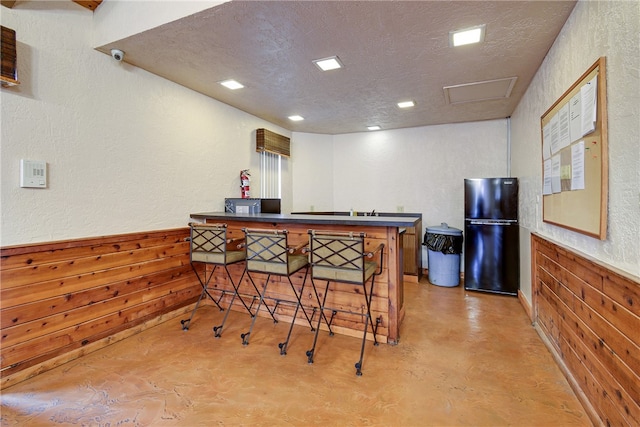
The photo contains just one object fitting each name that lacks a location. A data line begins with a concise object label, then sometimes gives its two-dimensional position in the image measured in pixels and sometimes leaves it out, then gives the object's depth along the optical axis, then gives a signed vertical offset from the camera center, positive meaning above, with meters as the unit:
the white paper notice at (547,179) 2.26 +0.24
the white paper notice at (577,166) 1.68 +0.26
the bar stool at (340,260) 2.07 -0.39
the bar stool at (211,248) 2.61 -0.37
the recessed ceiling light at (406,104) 3.53 +1.36
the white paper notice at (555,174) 2.06 +0.25
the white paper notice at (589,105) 1.52 +0.58
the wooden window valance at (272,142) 4.14 +1.05
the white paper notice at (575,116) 1.70 +0.58
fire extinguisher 3.87 +0.36
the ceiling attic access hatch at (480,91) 2.91 +1.32
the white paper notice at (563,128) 1.87 +0.55
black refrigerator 3.55 -0.36
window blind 4.38 +0.57
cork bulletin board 1.46 +0.32
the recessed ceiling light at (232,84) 2.97 +1.38
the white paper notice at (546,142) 2.24 +0.55
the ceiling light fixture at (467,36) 2.03 +1.31
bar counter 2.42 -0.61
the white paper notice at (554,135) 2.05 +0.55
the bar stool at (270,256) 2.31 -0.40
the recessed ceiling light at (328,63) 2.47 +1.34
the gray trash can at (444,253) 3.93 -0.65
